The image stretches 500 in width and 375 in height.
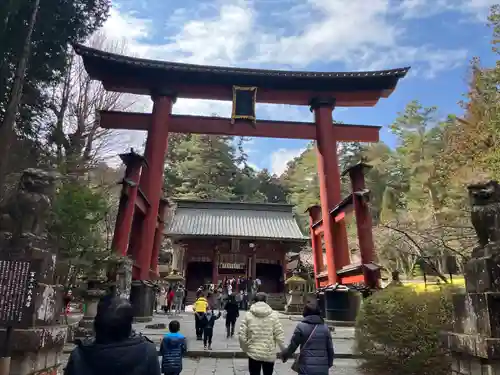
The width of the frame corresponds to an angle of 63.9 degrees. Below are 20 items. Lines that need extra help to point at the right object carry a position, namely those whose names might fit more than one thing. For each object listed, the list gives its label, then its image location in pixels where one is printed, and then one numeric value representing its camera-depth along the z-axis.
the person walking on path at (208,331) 8.78
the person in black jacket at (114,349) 2.03
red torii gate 14.02
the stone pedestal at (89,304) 9.55
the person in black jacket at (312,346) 4.06
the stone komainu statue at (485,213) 5.03
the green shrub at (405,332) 5.96
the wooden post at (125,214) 11.75
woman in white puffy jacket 4.67
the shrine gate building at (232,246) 26.88
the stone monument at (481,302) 4.49
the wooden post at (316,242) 17.23
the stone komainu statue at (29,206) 4.83
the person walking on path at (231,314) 10.77
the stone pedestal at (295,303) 20.33
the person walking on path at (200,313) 9.84
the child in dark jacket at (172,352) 4.70
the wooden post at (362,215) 12.36
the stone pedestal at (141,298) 12.80
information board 4.36
